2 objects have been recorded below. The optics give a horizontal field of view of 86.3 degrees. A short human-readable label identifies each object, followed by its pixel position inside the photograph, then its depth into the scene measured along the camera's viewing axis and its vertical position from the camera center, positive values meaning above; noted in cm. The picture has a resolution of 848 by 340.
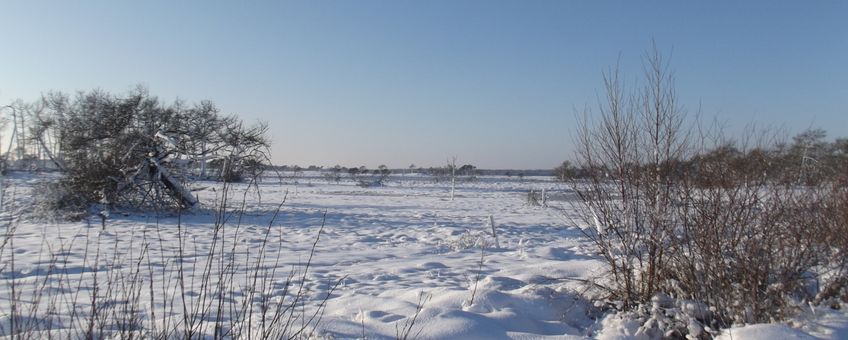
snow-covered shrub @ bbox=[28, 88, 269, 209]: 1320 +57
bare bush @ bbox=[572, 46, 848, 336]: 393 -54
